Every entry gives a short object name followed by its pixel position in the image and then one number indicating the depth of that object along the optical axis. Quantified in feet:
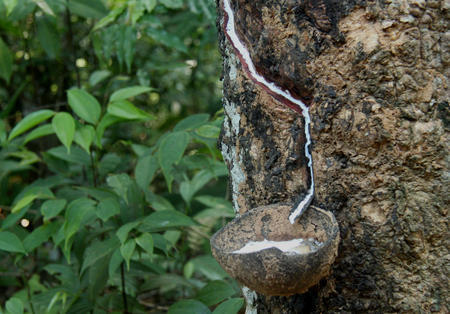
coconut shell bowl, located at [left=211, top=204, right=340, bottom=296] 3.35
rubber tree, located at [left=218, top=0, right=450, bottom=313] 3.52
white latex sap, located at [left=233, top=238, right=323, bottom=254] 3.52
